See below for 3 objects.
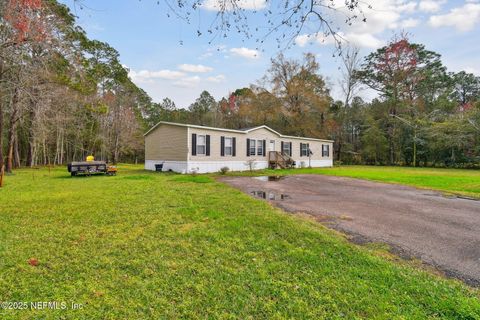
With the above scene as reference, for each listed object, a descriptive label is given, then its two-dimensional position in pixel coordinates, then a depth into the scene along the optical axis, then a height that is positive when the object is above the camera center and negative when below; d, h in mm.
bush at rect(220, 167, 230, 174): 14603 -744
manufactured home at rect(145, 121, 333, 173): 14516 +571
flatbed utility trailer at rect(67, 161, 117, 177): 11820 -542
